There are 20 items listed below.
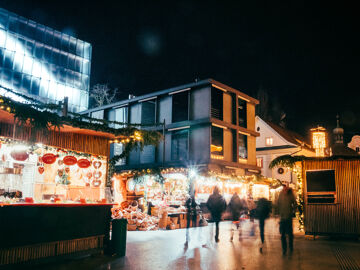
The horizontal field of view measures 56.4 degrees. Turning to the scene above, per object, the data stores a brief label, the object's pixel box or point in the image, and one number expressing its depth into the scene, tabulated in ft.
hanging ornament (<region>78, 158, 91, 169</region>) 35.68
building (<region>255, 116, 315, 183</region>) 114.52
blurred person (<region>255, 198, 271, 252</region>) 37.70
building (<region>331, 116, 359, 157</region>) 98.14
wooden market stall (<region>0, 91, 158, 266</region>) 25.21
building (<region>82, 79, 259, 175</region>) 78.95
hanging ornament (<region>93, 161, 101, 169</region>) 38.81
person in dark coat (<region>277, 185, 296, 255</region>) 33.37
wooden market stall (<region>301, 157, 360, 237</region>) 42.86
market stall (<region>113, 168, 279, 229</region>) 58.57
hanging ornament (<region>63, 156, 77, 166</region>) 34.09
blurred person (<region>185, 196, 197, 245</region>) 52.39
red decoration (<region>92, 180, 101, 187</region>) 40.93
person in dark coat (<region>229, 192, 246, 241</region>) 47.26
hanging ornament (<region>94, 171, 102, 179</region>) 40.49
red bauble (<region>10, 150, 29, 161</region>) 30.42
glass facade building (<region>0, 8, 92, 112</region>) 133.08
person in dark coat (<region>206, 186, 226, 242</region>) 40.83
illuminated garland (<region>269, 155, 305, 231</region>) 47.65
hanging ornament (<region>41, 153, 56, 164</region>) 32.63
